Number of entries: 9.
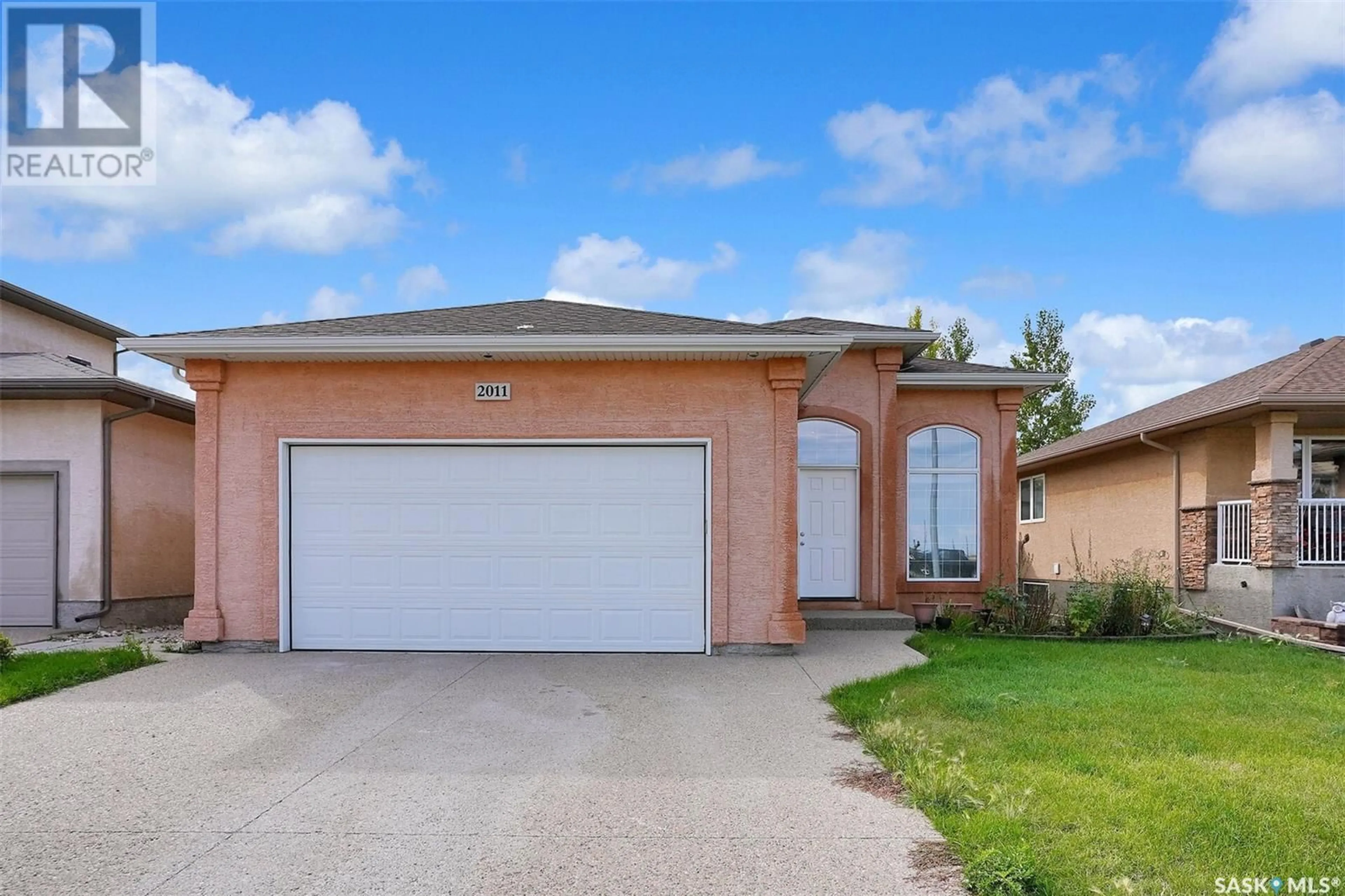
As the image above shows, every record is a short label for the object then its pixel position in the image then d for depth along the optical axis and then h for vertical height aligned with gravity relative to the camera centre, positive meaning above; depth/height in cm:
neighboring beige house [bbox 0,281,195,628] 1230 -23
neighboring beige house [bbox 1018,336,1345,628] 1221 -17
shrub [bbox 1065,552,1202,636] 1177 -174
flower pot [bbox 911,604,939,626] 1233 -186
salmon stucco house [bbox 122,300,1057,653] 993 -19
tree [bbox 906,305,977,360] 2528 +377
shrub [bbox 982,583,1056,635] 1222 -183
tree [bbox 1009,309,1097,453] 2666 +236
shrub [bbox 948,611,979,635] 1202 -198
